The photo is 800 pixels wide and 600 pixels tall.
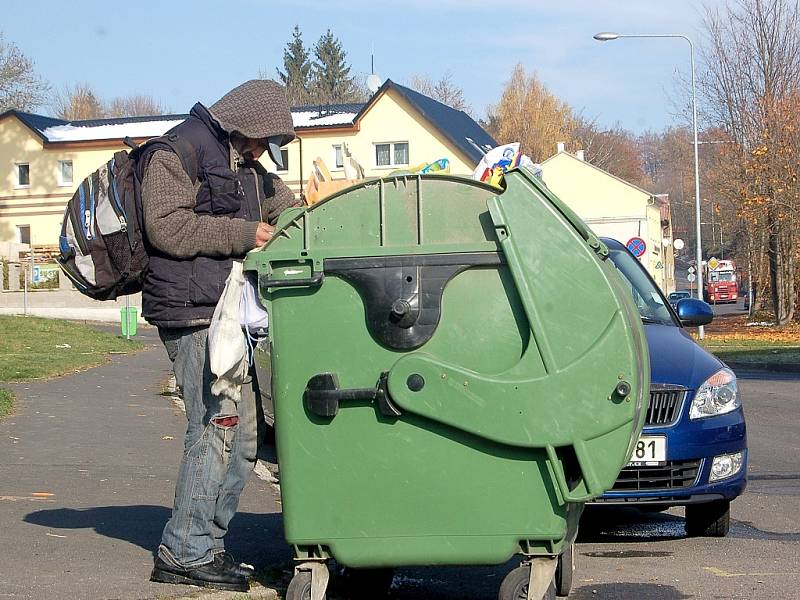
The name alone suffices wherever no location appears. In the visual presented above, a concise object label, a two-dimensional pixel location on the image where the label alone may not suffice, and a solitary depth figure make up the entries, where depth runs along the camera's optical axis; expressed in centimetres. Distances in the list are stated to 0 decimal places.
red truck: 8525
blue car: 701
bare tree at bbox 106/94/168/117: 10331
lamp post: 3991
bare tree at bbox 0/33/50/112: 5459
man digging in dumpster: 532
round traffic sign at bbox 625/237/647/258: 3227
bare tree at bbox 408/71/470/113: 9238
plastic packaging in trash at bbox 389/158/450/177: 488
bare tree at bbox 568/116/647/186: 10019
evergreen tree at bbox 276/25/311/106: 9989
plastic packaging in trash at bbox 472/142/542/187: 555
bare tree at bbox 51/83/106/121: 9825
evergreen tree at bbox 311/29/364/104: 9981
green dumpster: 453
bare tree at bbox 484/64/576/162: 9238
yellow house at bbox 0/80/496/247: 6062
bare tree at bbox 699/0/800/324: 3847
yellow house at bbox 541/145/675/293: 7225
